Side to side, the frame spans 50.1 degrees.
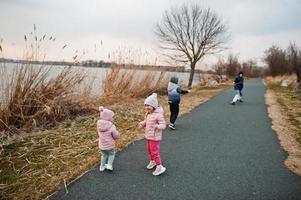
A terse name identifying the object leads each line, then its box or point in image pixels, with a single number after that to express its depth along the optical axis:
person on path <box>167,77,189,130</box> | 8.73
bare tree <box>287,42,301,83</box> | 25.17
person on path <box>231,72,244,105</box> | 14.87
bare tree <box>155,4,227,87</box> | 27.03
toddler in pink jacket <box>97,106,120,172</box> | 5.03
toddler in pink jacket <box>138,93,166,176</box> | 5.14
